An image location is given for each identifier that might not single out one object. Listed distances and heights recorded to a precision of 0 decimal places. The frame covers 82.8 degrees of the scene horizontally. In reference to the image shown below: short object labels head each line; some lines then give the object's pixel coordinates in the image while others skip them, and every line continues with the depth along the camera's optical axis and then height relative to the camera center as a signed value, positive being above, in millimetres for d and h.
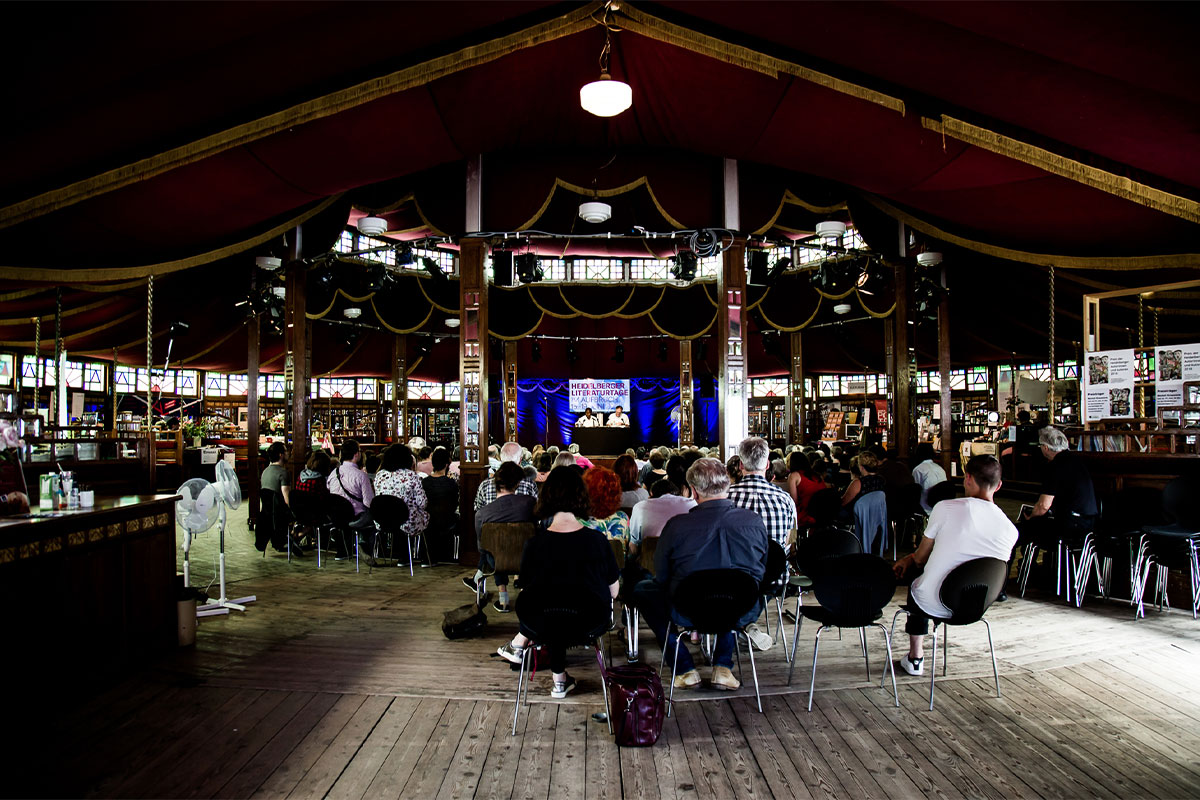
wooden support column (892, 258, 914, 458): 9406 +556
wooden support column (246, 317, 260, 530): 9828 +4
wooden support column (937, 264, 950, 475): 9477 +482
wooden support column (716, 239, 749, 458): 7887 +619
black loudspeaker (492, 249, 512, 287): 10633 +2242
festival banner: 18141 +357
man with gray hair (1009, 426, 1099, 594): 5316 -671
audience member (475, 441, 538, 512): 5086 -599
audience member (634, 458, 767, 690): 3377 -652
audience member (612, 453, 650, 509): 5285 -567
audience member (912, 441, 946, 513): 6745 -649
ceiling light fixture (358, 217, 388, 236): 8781 +2412
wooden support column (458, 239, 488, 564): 7477 +606
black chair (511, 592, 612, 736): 3100 -977
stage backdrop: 18188 -40
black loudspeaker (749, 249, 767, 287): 11359 +2358
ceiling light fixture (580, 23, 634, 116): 5051 +2357
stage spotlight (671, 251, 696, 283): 10242 +2140
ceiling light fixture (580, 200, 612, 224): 7805 +2285
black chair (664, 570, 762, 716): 3180 -901
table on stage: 16844 -786
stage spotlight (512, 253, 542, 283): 10547 +2203
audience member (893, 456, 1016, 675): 3453 -658
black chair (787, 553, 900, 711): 3412 -910
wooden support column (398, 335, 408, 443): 16156 +743
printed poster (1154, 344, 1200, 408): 6156 +340
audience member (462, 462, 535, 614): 4621 -649
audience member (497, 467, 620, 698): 3123 -720
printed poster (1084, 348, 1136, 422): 6434 +226
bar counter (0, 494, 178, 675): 3268 -942
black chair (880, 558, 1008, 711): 3324 -875
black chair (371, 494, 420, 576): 6223 -947
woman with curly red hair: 4490 -605
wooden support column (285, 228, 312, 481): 9664 +886
